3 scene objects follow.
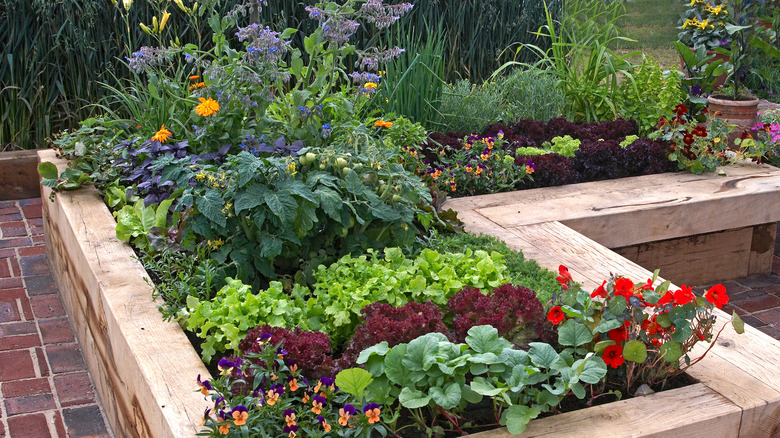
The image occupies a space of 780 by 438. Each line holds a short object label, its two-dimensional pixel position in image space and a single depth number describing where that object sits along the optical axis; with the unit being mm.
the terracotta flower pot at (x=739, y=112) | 5082
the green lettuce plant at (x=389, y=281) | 2512
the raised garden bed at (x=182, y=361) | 2076
